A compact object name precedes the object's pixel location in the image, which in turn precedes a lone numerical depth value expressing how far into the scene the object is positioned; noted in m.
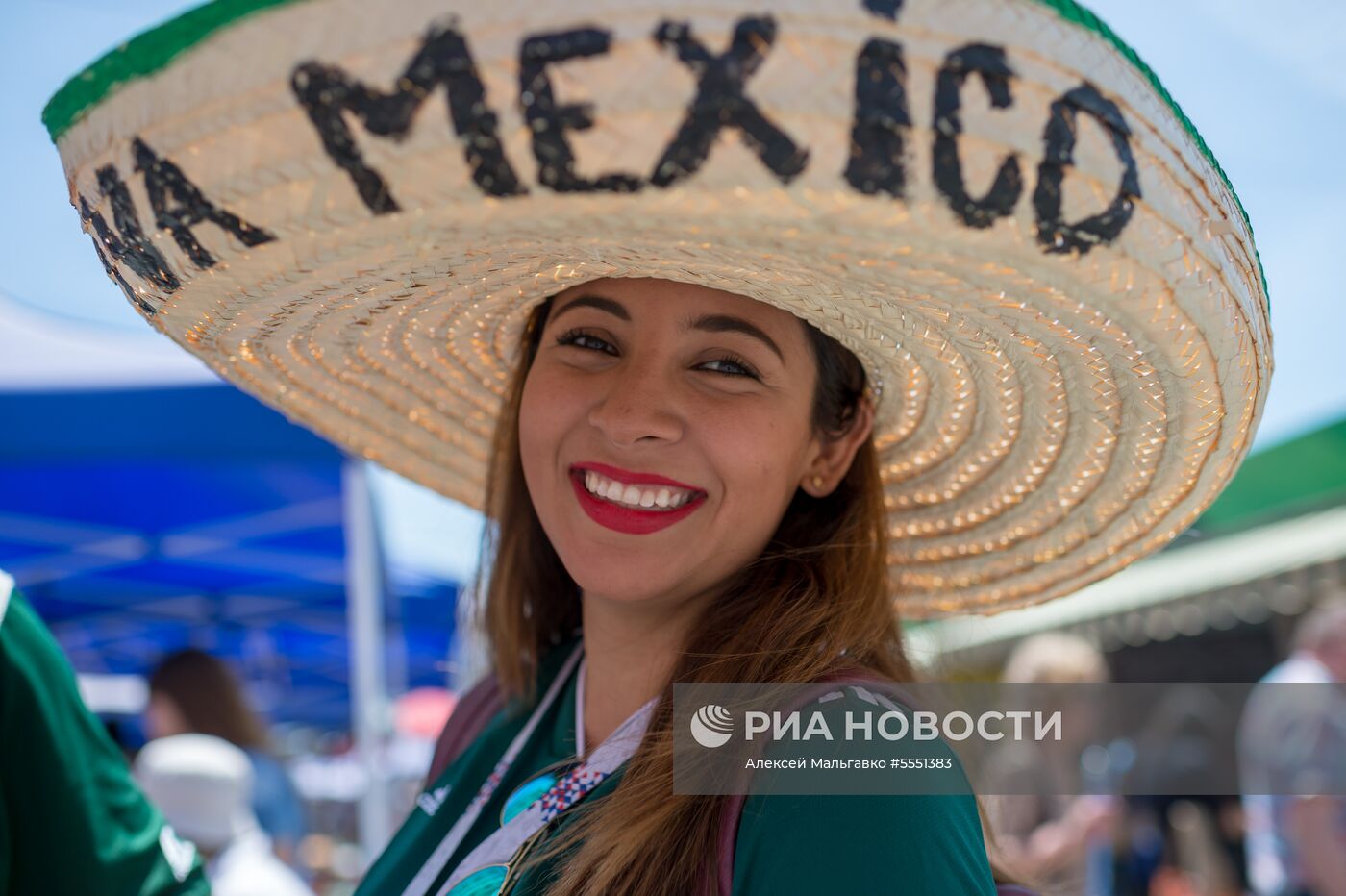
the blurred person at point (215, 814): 3.05
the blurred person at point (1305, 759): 3.60
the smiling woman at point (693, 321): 0.83
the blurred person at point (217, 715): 4.67
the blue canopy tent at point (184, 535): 4.12
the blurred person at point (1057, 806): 4.21
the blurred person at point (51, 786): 1.53
